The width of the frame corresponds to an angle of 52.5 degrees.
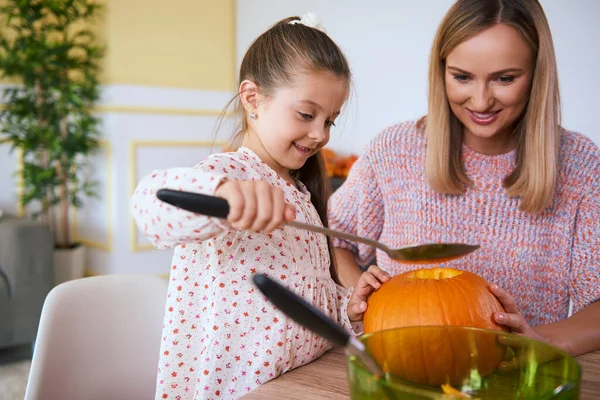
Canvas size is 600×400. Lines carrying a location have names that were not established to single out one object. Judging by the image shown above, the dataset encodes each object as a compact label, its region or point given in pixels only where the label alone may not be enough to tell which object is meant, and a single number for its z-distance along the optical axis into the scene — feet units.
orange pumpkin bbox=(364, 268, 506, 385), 2.49
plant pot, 14.02
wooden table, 2.84
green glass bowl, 2.40
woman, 4.09
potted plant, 13.38
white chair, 3.83
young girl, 3.45
